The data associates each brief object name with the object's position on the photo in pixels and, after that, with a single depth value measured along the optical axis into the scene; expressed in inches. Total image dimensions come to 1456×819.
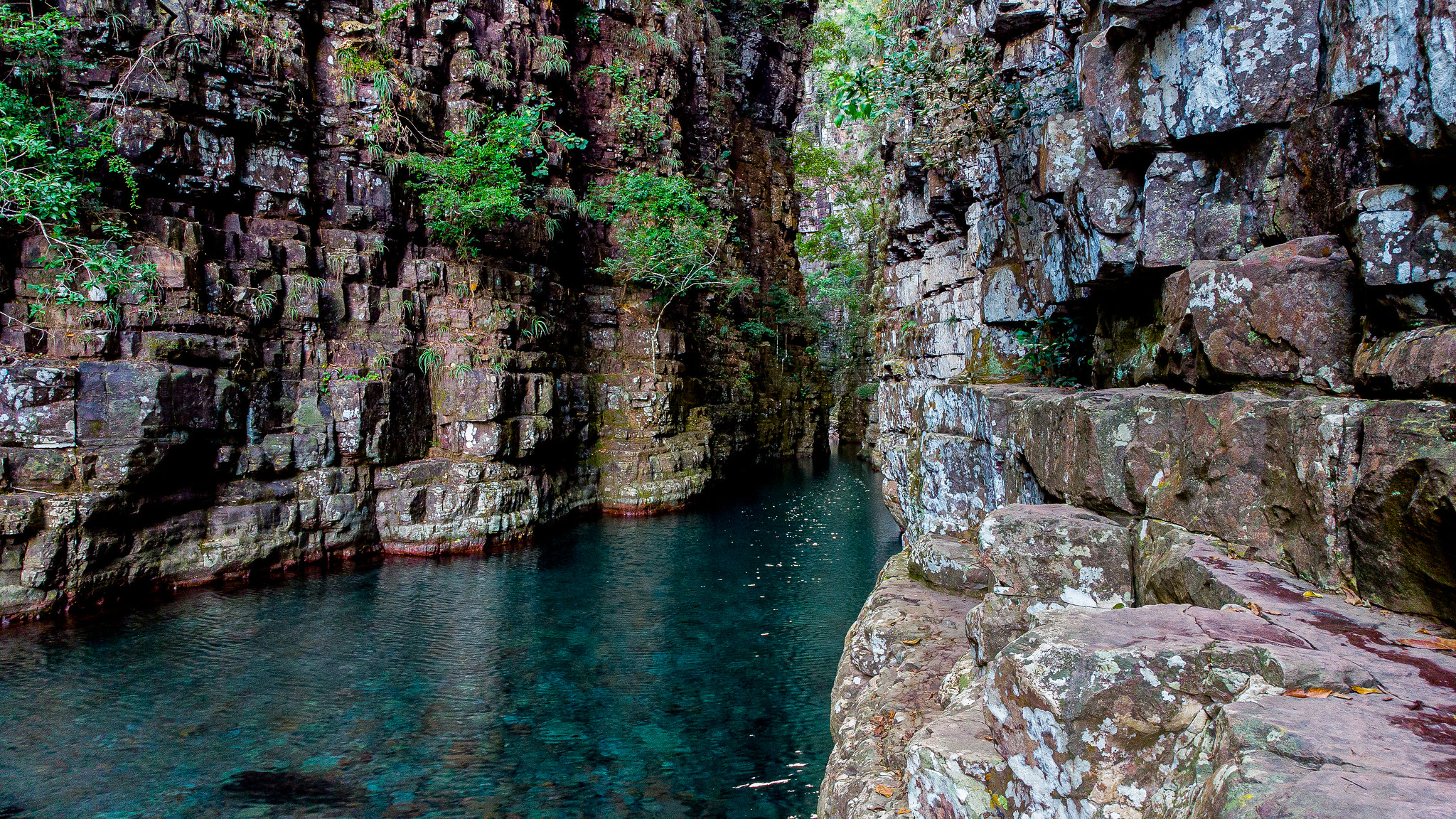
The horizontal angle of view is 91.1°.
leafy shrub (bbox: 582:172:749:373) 791.7
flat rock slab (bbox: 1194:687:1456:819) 67.9
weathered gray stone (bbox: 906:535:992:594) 229.9
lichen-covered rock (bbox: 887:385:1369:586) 122.8
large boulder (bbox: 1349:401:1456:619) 103.3
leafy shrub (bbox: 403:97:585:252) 621.6
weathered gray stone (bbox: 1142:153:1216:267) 176.1
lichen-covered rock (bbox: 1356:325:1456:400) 109.3
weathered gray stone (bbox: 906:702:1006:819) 112.3
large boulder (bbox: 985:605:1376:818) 93.4
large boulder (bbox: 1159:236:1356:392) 137.5
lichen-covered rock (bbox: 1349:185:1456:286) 116.3
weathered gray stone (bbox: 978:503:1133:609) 159.3
